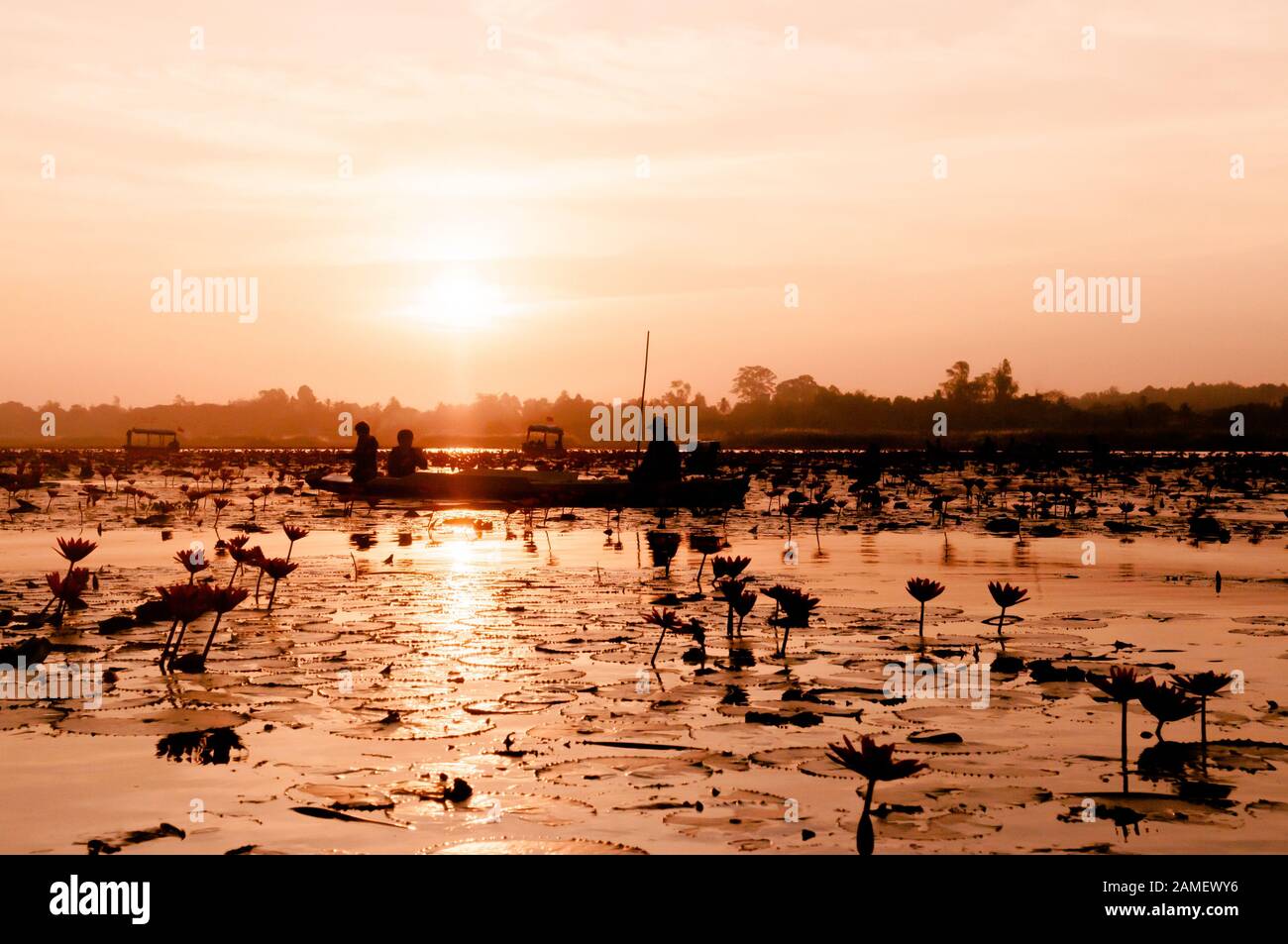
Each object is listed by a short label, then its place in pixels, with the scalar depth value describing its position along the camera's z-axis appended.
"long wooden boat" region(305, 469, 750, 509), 27.53
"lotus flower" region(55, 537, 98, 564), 10.06
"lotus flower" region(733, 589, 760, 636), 9.02
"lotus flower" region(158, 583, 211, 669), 7.65
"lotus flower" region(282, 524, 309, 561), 12.34
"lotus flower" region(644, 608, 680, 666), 8.44
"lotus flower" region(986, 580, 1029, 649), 9.09
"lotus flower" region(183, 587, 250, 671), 8.01
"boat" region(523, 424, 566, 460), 47.66
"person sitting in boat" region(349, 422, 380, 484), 28.92
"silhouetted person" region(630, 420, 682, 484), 27.67
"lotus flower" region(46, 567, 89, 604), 9.32
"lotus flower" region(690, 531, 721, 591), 13.50
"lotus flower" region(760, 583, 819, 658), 8.56
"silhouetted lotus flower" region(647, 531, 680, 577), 15.03
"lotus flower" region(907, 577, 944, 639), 9.03
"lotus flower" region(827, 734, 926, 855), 4.21
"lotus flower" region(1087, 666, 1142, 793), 5.64
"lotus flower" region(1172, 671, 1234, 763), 5.91
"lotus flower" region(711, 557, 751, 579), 10.02
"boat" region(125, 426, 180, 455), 74.11
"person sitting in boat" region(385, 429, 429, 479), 29.19
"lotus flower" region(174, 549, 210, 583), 10.16
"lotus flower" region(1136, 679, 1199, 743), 5.64
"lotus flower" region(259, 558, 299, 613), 10.11
